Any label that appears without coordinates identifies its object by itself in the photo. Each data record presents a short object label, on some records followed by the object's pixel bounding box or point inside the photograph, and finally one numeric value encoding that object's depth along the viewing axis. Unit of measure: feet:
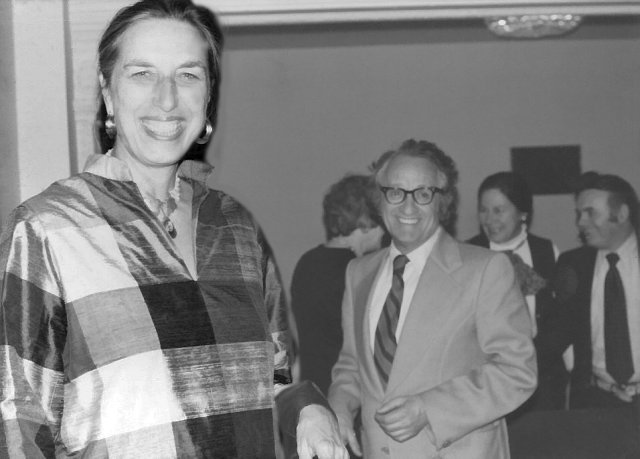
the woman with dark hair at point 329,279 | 10.02
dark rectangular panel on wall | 11.46
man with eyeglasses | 8.09
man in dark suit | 10.29
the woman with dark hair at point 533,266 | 10.25
